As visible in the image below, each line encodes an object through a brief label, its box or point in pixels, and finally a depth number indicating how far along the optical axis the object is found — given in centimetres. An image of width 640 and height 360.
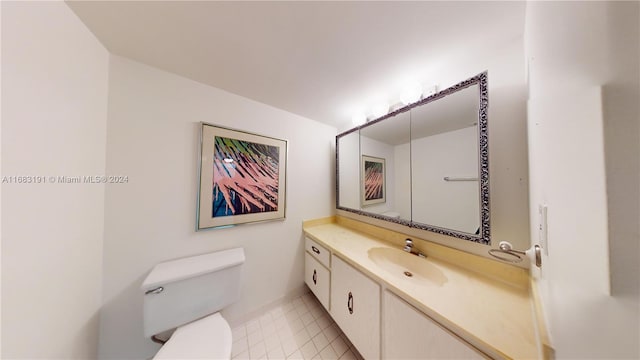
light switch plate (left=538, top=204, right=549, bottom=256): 48
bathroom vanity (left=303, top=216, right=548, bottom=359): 60
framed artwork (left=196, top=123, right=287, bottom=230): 124
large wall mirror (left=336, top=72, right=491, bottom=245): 94
